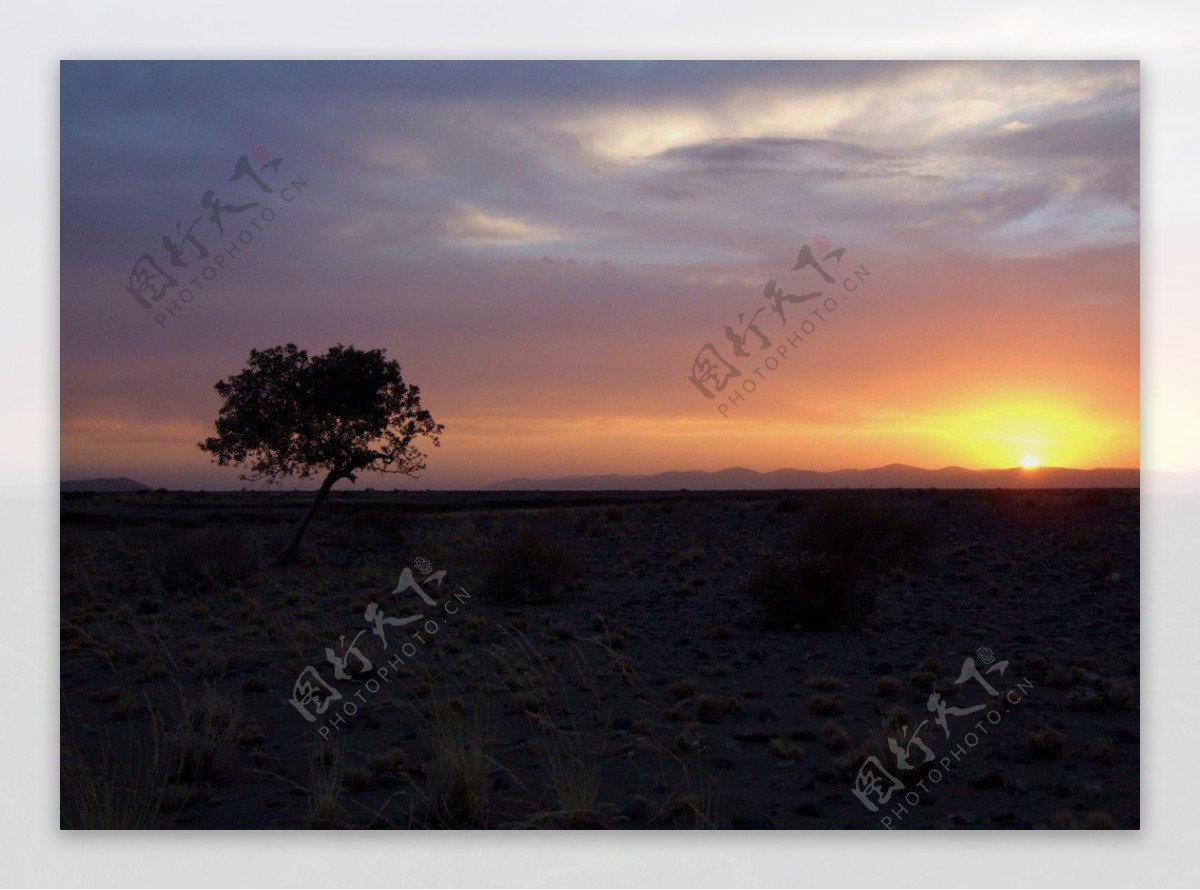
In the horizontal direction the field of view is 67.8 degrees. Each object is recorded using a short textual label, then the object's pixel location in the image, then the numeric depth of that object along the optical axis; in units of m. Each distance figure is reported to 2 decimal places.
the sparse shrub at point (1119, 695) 7.23
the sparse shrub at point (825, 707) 7.25
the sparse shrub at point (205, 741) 6.03
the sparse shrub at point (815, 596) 10.37
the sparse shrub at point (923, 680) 7.89
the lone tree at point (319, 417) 15.67
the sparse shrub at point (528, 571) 12.63
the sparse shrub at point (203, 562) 14.25
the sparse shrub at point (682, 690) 7.69
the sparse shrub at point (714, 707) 7.06
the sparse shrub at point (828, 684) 7.96
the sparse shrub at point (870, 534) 15.37
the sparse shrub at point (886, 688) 7.71
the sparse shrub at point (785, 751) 6.27
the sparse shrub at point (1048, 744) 6.28
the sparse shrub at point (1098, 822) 5.53
